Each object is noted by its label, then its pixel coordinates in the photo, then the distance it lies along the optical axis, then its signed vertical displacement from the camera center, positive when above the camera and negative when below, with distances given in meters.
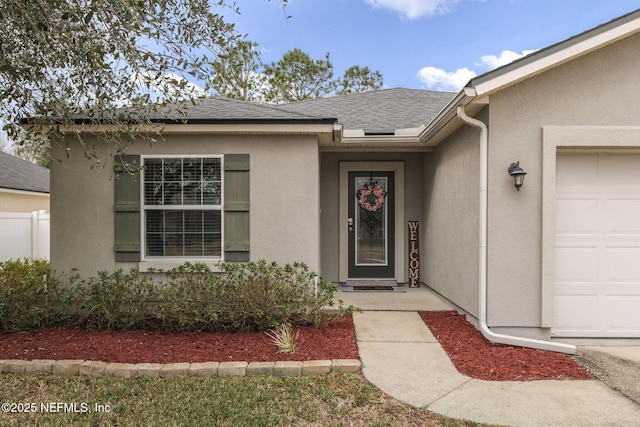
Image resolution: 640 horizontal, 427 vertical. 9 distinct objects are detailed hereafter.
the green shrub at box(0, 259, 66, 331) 5.00 -1.21
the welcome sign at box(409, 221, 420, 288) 7.92 -0.87
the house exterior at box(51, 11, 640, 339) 4.65 +0.27
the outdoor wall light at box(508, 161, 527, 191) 4.54 +0.45
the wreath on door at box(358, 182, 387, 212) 7.95 +0.31
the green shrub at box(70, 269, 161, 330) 5.04 -1.20
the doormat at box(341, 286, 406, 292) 7.49 -1.49
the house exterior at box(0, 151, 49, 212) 12.40 +0.82
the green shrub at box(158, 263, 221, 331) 4.92 -1.19
